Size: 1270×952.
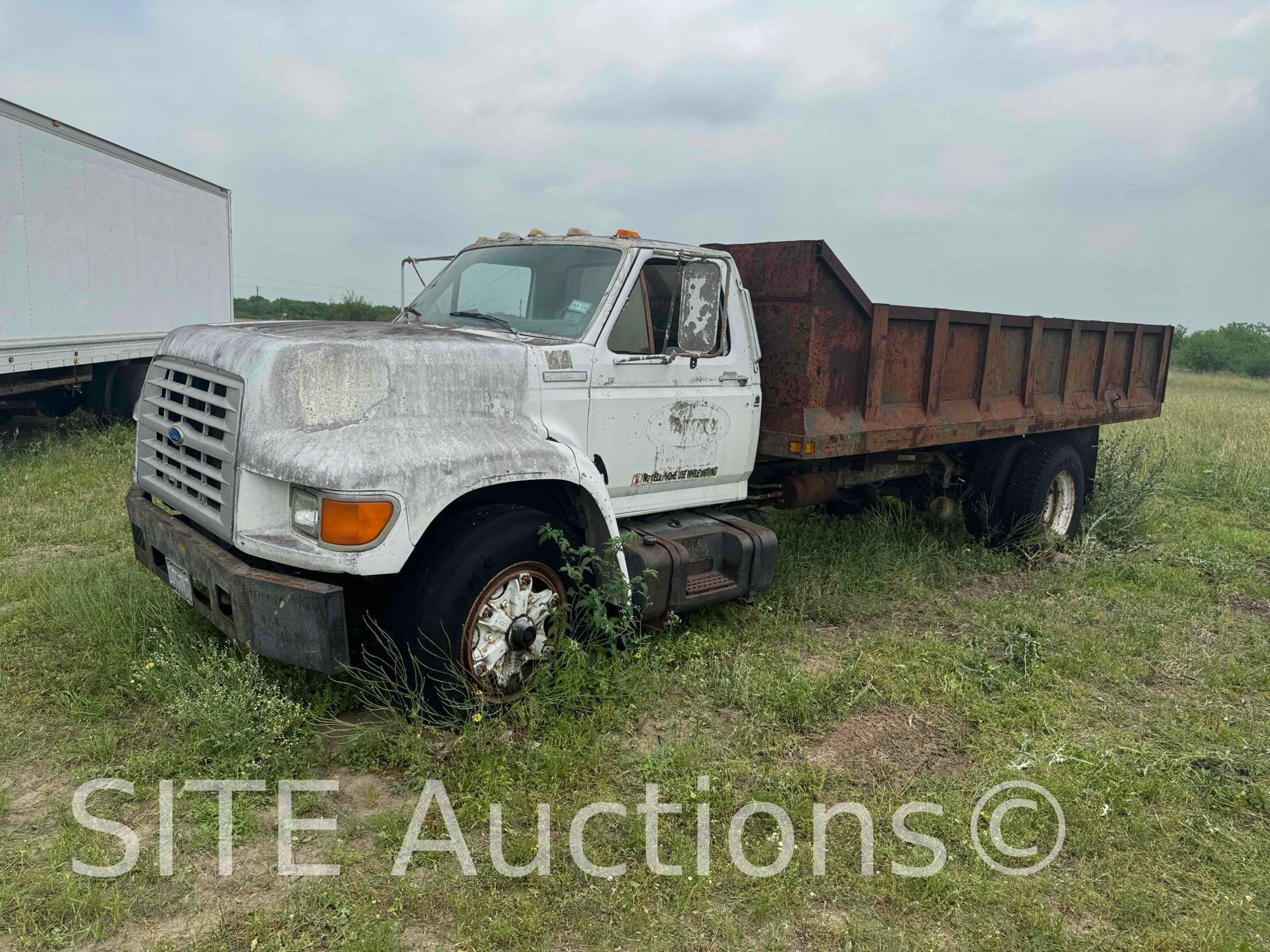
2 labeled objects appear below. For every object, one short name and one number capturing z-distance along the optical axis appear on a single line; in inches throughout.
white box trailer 329.4
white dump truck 137.8
